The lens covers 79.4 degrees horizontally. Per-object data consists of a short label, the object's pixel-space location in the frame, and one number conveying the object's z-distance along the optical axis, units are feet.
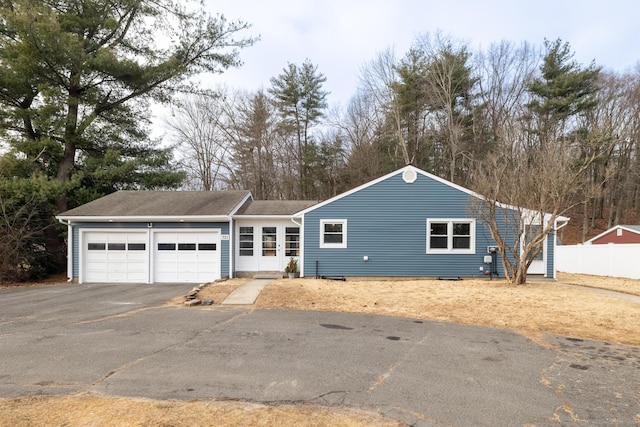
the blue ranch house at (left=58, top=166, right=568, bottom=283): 47.78
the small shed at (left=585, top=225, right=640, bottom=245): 74.05
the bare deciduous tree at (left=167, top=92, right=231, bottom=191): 99.40
